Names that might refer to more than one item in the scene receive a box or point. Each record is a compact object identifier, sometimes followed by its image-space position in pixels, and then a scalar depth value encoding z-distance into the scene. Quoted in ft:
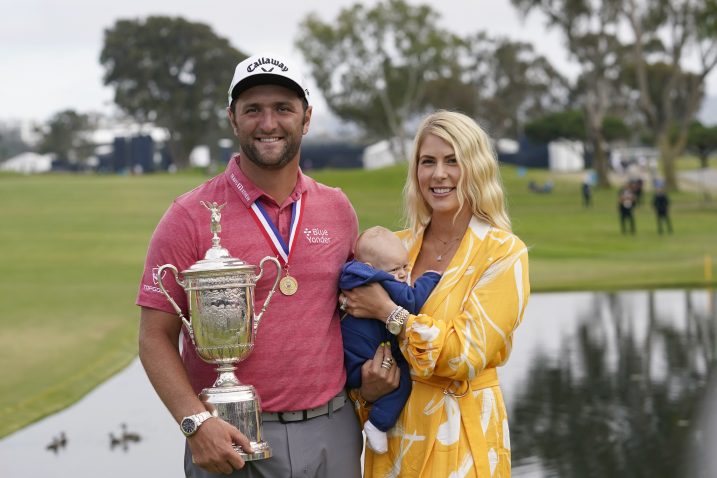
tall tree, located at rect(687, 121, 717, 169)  234.23
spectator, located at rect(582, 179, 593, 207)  189.26
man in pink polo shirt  14.26
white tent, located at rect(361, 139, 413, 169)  370.73
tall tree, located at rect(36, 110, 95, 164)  436.76
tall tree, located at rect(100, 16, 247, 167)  326.03
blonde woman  14.56
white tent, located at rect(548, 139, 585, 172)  359.25
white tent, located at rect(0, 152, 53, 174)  453.99
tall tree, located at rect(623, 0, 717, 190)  212.23
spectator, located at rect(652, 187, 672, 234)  133.69
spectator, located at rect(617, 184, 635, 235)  131.54
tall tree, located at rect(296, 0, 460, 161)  285.84
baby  14.94
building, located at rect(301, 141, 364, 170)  402.40
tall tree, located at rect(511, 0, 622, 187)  231.09
